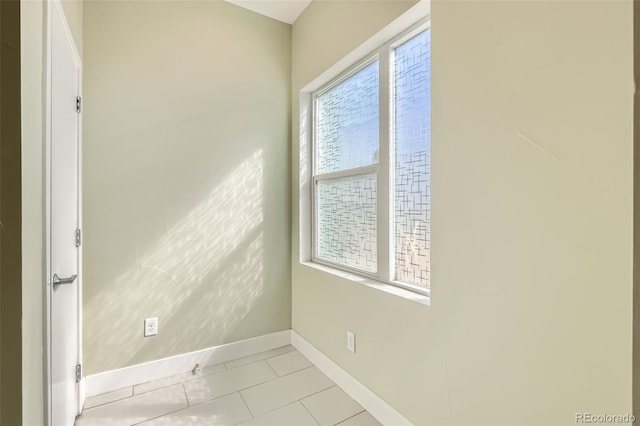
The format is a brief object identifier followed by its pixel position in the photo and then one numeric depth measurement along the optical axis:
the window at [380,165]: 1.55
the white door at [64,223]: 1.17
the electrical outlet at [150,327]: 2.02
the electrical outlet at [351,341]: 1.85
